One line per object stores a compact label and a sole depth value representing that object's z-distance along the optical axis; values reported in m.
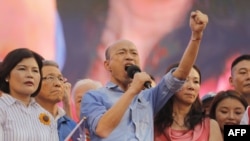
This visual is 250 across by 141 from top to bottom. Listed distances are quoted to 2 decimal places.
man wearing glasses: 8.33
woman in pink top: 8.08
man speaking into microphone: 7.91
